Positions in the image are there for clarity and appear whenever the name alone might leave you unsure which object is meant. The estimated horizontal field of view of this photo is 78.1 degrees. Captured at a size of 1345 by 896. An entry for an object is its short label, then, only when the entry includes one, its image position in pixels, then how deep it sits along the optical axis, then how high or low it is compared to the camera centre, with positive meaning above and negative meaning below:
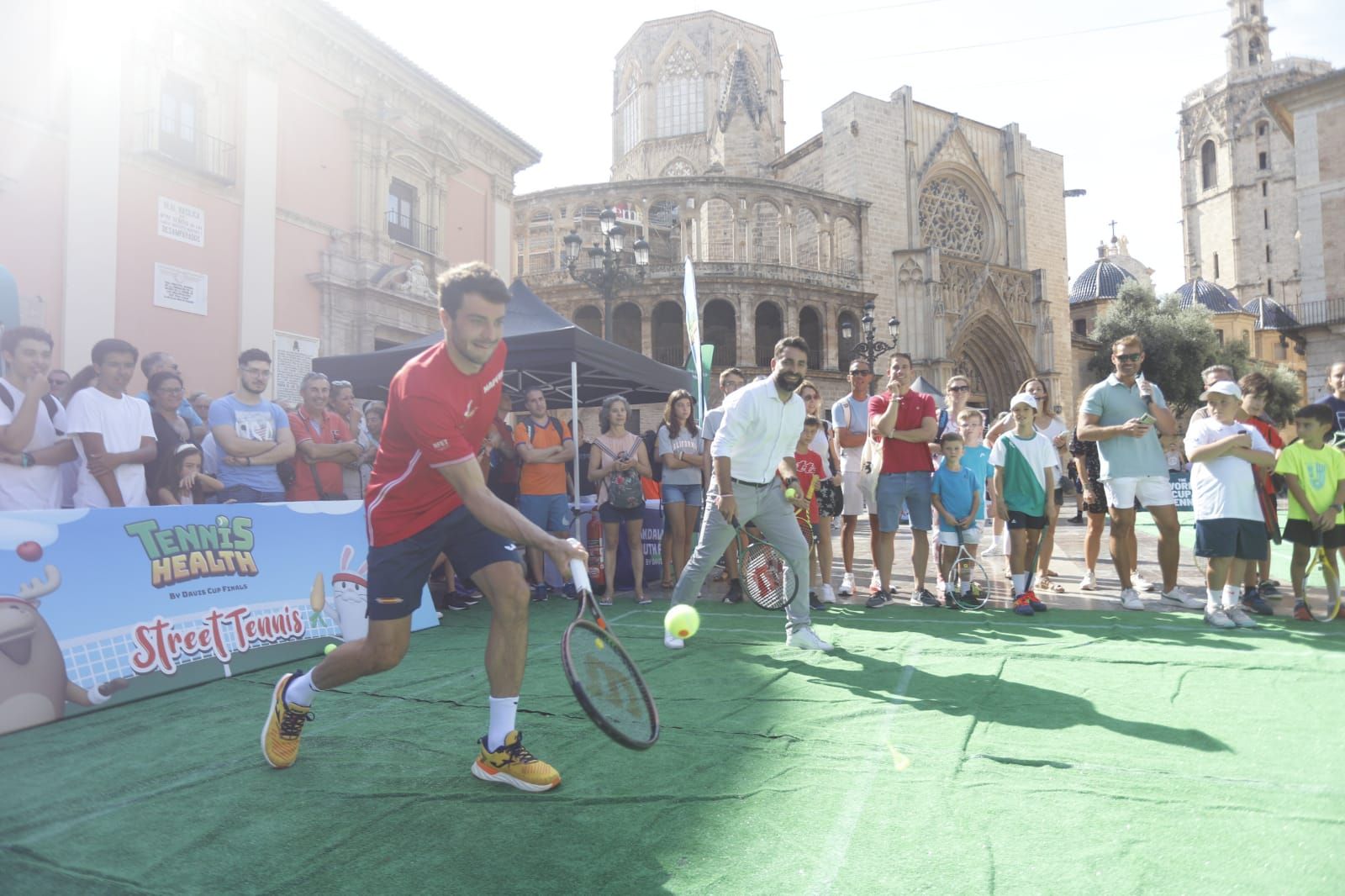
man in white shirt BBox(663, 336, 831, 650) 5.70 +0.03
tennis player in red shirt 3.17 -0.12
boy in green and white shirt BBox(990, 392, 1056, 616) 7.31 -0.05
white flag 12.45 +2.48
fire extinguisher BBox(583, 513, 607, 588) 9.31 -0.76
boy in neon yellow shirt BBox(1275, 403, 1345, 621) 6.48 -0.02
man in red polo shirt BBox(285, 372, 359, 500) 7.29 +0.35
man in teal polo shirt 6.87 +0.24
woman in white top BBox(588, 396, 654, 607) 8.64 +0.17
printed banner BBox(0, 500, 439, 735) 4.52 -0.70
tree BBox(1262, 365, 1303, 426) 46.78 +4.58
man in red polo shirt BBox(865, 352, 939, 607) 7.32 +0.21
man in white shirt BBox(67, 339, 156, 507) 5.60 +0.37
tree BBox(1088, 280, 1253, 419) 44.72 +7.23
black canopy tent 9.38 +1.53
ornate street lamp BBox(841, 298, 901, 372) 26.18 +4.72
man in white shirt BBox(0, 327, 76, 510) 5.30 +0.39
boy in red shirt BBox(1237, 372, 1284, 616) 7.02 +0.33
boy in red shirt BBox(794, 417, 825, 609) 7.87 +0.06
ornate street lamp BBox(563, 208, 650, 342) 15.67 +4.46
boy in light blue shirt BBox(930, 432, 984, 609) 7.47 -0.19
